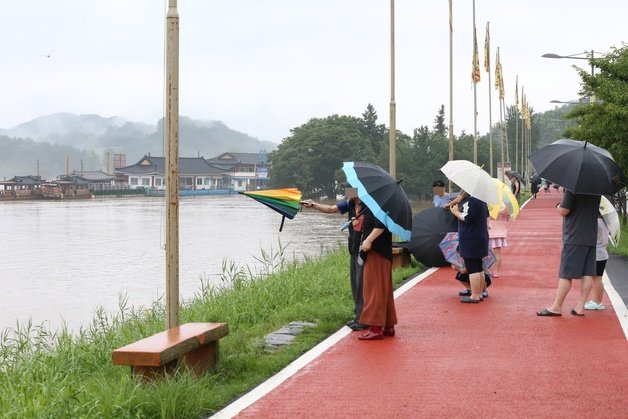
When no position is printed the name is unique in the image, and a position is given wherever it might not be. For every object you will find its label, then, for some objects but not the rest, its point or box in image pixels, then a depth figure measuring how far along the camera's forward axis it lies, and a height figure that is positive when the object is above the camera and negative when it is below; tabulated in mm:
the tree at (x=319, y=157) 83938 +2418
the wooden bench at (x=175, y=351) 6441 -1234
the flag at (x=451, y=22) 30203 +5335
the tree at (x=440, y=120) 109738 +7619
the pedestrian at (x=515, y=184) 34988 -90
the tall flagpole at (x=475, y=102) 36281 +3371
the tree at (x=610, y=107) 17359 +1505
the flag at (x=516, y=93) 63812 +6249
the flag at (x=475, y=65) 36219 +4685
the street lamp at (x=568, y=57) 28945 +4285
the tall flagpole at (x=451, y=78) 29719 +3432
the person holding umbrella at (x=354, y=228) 8914 -452
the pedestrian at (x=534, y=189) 57550 -486
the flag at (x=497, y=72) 46844 +5688
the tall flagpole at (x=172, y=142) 7465 +344
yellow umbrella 12062 -315
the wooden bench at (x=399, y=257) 15648 -1293
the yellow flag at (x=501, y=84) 47594 +5280
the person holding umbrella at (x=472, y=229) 10773 -568
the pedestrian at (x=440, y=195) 14328 -207
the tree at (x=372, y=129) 90312 +5448
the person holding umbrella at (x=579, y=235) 9852 -590
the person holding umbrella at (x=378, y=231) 8531 -463
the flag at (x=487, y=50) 41300 +6046
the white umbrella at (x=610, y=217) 10719 -424
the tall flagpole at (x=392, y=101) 18172 +1697
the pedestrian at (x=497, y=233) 13523 -773
